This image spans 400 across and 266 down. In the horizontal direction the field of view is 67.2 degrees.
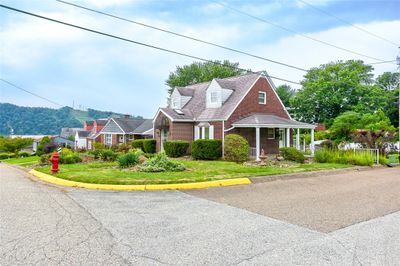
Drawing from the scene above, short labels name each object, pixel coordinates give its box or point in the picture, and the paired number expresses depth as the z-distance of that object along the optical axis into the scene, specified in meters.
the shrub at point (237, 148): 18.84
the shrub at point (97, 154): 19.42
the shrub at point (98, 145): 32.40
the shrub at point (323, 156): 18.34
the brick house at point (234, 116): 22.47
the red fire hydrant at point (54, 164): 12.40
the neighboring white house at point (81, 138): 65.50
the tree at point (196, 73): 50.81
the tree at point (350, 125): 26.70
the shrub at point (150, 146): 27.30
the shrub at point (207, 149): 20.88
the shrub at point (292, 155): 18.12
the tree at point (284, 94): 57.28
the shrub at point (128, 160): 14.07
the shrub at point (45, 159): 17.94
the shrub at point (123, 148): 26.00
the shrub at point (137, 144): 29.62
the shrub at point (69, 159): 17.16
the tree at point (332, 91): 42.69
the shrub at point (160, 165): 12.55
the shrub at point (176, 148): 22.89
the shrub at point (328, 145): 20.74
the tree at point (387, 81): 56.94
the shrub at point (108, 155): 18.11
